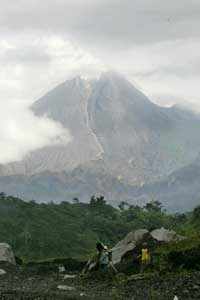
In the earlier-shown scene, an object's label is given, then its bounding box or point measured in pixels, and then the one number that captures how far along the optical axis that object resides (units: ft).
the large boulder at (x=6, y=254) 199.92
